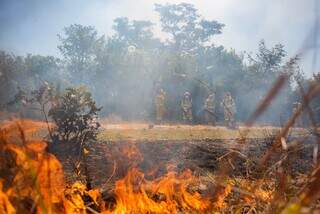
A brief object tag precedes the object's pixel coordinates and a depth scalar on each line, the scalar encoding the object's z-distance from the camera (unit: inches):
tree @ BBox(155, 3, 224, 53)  2078.0
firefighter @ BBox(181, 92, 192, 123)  1057.5
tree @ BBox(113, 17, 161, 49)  1976.3
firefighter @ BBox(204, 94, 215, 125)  960.3
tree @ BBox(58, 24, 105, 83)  1815.9
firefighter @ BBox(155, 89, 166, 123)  1005.3
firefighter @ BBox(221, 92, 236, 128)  975.6
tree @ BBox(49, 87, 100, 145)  524.7
